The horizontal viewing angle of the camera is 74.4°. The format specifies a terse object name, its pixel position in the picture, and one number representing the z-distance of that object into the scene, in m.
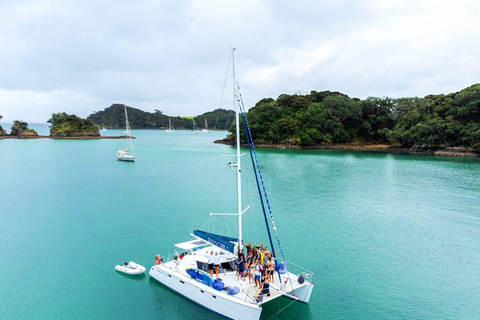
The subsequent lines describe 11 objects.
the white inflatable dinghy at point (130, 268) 19.70
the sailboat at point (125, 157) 71.92
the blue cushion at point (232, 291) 15.01
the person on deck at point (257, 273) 15.66
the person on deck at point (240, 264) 16.66
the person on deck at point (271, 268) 16.12
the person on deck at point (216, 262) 17.09
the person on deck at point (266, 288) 15.00
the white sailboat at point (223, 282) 14.78
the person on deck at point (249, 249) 17.70
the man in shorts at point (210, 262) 16.86
